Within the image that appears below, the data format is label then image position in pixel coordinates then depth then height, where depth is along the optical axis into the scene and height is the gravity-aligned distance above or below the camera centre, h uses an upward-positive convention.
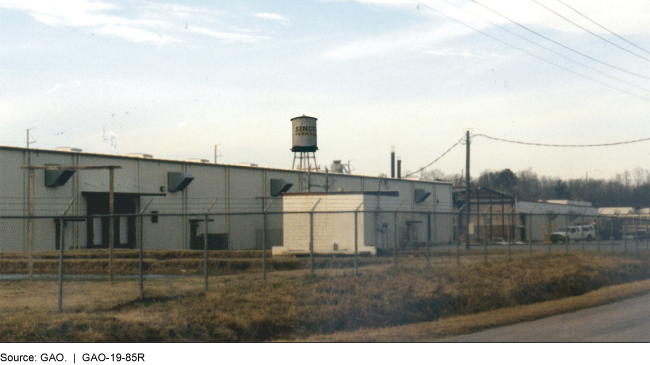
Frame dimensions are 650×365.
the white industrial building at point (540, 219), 60.50 -1.07
